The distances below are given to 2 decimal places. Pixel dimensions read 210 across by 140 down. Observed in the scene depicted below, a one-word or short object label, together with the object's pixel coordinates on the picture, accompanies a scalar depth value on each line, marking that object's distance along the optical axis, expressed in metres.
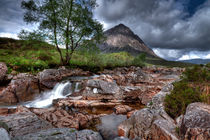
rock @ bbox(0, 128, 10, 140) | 2.21
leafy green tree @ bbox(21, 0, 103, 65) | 17.78
